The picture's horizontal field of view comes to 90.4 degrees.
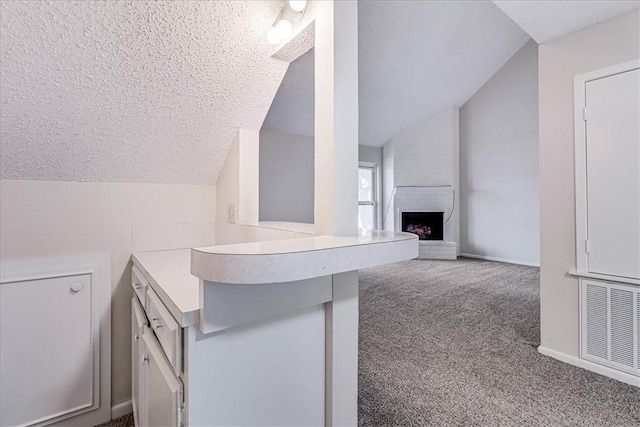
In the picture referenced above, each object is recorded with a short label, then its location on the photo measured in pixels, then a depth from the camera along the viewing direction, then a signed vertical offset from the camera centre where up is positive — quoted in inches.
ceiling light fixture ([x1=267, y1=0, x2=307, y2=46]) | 54.9 +33.9
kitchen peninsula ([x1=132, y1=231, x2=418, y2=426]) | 32.5 -14.4
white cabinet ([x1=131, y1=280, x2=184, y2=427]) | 35.5 -20.2
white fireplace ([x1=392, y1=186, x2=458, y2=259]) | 242.1 +4.8
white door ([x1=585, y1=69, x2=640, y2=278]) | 71.4 +10.2
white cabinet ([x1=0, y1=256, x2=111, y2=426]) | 59.5 -24.9
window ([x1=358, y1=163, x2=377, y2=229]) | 266.5 +18.2
